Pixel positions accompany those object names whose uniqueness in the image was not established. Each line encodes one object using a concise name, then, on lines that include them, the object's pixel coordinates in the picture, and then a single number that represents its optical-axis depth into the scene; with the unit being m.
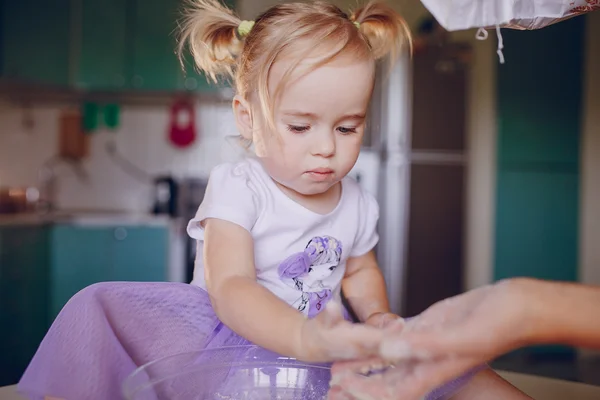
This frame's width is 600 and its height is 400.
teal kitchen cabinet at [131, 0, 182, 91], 3.44
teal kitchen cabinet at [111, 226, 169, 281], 3.05
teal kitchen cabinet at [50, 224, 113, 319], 2.98
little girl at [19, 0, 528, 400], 0.70
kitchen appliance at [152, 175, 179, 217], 3.31
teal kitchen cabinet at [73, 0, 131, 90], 3.35
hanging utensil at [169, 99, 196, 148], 3.68
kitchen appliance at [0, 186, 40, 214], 3.12
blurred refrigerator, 3.43
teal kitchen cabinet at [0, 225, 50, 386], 2.74
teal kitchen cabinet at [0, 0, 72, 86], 3.22
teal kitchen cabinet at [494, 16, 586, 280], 3.71
